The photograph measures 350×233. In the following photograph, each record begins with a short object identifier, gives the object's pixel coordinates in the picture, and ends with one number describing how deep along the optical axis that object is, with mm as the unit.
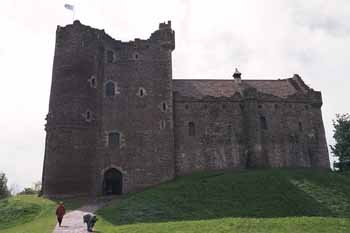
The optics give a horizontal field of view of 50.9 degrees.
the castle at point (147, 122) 34781
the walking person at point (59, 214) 21781
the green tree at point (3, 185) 50625
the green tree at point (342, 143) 41156
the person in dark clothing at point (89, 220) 19672
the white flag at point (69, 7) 40553
